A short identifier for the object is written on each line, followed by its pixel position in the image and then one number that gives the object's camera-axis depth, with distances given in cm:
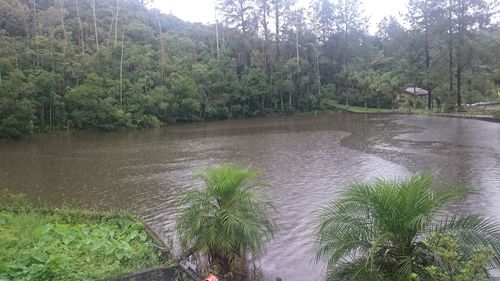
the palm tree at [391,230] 371
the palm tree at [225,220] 523
